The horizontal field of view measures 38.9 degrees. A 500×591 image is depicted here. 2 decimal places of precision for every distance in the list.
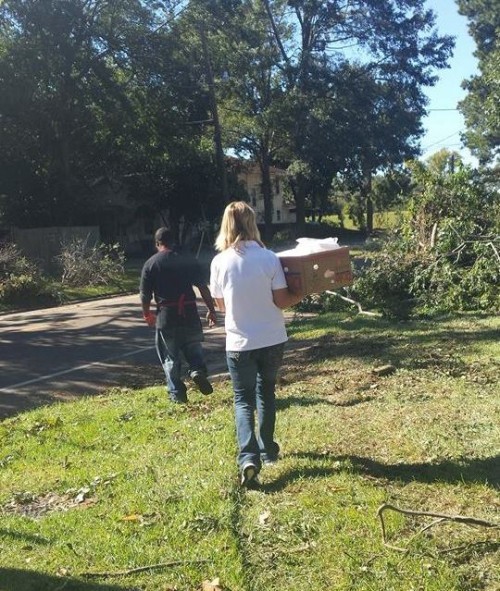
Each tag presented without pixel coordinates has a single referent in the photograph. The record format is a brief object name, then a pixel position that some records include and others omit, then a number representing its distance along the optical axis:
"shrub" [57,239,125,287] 24.17
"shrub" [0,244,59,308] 20.92
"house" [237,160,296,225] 49.47
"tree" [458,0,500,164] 45.16
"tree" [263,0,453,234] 41.06
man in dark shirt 7.05
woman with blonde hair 4.64
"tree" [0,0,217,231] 28.62
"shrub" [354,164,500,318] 13.22
